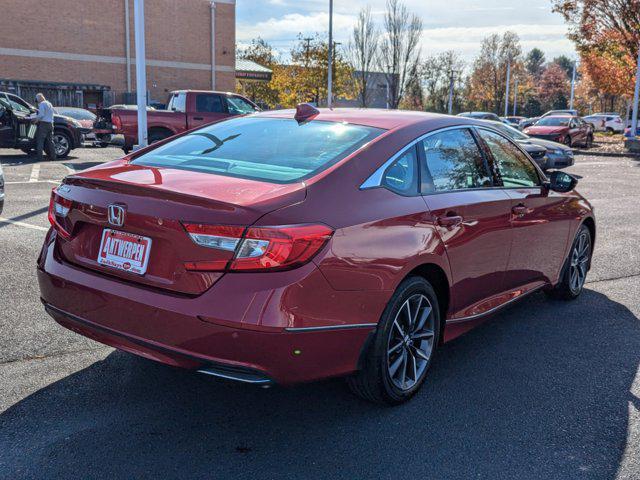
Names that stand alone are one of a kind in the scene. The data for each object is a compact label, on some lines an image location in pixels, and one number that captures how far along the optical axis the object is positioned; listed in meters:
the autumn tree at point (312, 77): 43.22
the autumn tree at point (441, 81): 57.69
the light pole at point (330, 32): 33.28
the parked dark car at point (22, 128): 16.33
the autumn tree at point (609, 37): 29.69
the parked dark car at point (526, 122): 39.97
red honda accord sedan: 2.73
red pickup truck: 15.95
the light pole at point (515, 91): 66.19
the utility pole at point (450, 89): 53.18
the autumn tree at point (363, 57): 42.25
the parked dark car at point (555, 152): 16.55
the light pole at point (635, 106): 27.70
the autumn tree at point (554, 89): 76.75
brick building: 36.12
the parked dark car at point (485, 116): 26.70
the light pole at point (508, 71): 59.17
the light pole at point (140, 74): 13.43
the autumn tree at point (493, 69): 63.12
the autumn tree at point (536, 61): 116.30
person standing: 16.12
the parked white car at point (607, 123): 47.28
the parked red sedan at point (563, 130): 27.31
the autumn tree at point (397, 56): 41.53
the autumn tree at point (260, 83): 52.97
